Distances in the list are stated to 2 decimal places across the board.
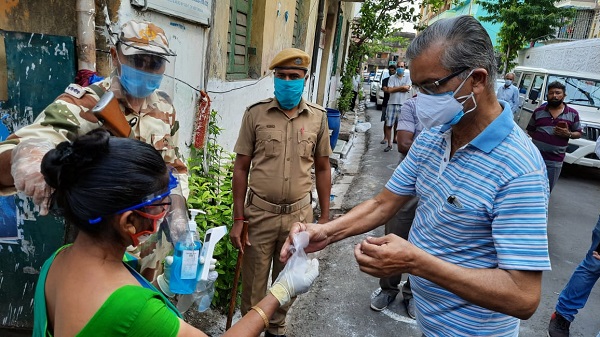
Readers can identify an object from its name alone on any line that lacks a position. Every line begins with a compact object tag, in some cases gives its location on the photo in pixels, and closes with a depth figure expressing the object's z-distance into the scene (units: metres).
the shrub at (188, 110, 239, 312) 3.12
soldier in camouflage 1.45
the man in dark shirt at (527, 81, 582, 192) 5.12
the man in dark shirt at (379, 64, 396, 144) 9.99
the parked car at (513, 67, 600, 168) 8.26
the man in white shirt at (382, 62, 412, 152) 9.16
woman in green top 1.08
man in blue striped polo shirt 1.29
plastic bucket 7.47
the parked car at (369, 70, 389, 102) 19.52
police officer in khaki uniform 2.82
